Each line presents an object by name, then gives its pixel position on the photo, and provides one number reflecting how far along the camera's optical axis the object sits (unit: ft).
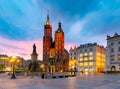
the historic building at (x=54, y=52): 220.08
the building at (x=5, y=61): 322.34
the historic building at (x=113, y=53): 137.13
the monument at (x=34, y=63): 140.25
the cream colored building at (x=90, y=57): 171.81
